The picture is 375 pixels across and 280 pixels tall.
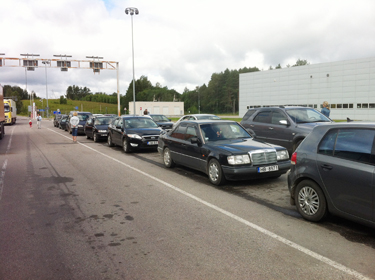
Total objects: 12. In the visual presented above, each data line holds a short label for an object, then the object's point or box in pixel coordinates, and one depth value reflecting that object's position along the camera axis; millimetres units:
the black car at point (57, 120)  40250
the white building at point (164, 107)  82419
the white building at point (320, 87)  45656
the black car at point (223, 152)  7047
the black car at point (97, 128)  18741
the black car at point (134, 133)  13547
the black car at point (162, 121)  21094
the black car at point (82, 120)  24594
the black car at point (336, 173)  4121
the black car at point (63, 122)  32353
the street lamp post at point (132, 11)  35656
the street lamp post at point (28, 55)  34469
